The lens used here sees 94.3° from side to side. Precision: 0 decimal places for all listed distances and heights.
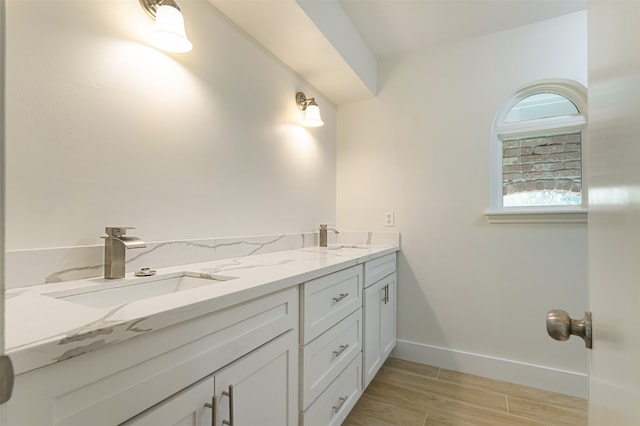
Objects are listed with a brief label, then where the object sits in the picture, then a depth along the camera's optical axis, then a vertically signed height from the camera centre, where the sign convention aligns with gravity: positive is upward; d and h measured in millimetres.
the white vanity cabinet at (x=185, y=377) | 448 -323
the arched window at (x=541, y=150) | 1899 +443
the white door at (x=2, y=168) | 266 +43
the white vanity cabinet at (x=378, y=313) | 1669 -621
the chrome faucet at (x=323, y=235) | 2176 -147
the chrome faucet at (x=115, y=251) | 914 -115
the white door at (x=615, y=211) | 313 +7
